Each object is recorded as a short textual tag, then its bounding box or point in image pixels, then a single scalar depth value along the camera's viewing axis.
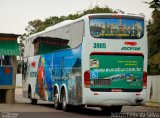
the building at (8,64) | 29.75
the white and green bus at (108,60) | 20.95
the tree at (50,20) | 73.74
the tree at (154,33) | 33.34
